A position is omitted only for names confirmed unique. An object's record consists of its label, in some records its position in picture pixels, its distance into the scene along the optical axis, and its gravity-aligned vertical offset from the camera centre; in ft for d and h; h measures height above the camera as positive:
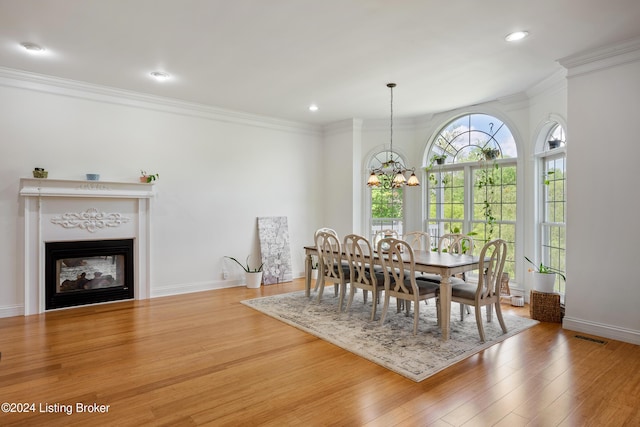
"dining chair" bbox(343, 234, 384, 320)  14.05 -2.53
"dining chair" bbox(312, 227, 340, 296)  17.62 -3.33
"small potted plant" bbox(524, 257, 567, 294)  14.42 -2.67
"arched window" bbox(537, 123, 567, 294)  15.61 +0.54
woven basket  13.97 -3.64
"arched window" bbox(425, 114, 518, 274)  18.52 +1.71
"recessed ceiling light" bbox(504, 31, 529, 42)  11.23 +5.43
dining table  11.88 -1.82
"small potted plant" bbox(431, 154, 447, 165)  21.01 +3.06
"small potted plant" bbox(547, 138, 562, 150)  15.55 +2.92
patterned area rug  10.50 -4.15
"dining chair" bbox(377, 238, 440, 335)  12.52 -2.62
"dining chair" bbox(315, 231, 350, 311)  15.43 -2.35
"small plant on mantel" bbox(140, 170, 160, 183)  17.51 +1.73
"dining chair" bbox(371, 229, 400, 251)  19.61 -1.28
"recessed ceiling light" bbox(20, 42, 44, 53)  12.13 +5.52
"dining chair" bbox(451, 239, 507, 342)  11.92 -2.61
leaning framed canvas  21.66 -2.20
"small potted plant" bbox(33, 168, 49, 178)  14.85 +1.58
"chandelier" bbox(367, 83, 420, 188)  15.17 +1.35
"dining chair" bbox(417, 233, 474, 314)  14.02 -1.65
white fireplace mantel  14.97 -0.27
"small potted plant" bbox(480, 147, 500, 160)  18.65 +2.99
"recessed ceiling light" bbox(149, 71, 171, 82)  14.85 +5.59
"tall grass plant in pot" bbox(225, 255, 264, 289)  20.42 -3.63
